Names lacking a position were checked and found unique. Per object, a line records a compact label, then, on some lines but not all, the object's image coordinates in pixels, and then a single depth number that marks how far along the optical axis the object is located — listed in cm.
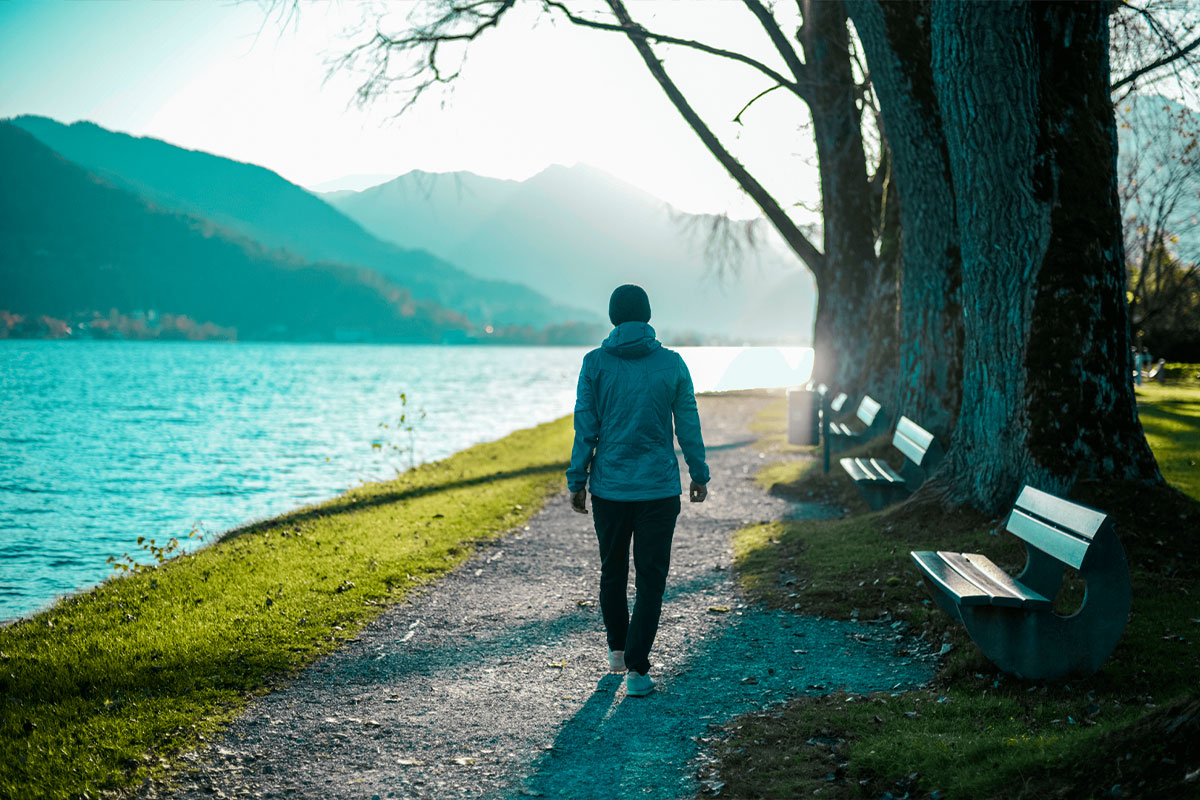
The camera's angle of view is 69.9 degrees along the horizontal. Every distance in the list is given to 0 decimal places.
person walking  468
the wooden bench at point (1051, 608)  438
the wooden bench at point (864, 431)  1300
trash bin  1529
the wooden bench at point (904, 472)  866
